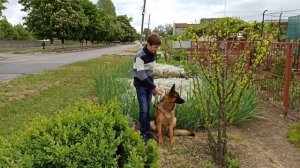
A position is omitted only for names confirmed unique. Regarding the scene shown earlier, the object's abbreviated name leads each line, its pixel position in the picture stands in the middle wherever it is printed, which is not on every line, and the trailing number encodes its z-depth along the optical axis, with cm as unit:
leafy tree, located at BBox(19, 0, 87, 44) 4131
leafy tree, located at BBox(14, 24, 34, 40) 7644
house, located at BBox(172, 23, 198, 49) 1927
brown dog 460
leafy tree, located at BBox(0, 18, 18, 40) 6606
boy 444
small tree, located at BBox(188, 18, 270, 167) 398
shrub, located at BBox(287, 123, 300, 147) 526
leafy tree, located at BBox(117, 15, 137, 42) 10533
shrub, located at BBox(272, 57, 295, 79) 819
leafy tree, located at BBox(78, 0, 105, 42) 5488
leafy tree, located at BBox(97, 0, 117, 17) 9431
